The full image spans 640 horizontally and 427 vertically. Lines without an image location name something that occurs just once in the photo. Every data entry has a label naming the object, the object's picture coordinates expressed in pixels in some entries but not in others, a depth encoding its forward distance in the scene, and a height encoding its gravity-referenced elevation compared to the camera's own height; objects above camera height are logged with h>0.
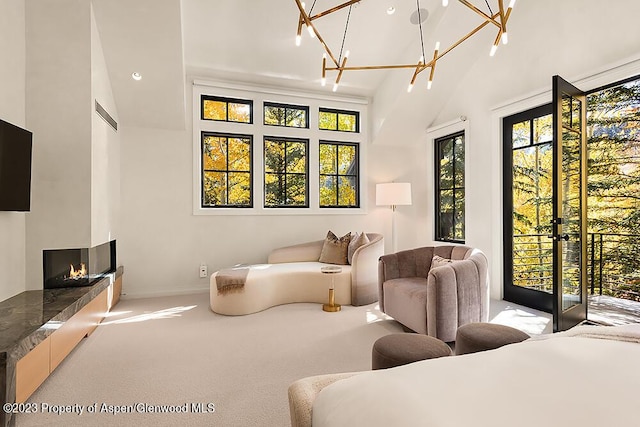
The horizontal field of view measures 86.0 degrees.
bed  0.74 -0.44
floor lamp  5.13 +0.27
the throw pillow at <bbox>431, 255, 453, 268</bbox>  3.17 -0.46
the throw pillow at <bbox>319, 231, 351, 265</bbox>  4.61 -0.52
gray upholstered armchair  2.68 -0.69
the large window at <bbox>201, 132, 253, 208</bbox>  4.82 +0.61
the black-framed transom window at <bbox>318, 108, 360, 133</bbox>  5.44 +1.49
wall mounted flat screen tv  2.45 +0.35
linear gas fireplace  3.05 -0.50
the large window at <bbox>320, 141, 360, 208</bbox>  5.41 +0.61
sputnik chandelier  2.11 +1.24
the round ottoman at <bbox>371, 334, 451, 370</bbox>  1.75 -0.72
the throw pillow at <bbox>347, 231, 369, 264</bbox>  4.46 -0.40
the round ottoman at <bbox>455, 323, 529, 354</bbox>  1.89 -0.71
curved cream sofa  4.03 -0.83
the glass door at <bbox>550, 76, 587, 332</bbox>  2.99 +0.04
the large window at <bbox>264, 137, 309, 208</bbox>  5.11 +0.61
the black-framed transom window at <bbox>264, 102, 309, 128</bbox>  5.13 +1.49
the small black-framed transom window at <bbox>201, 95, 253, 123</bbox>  4.82 +1.49
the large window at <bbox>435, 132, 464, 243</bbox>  5.02 +0.37
